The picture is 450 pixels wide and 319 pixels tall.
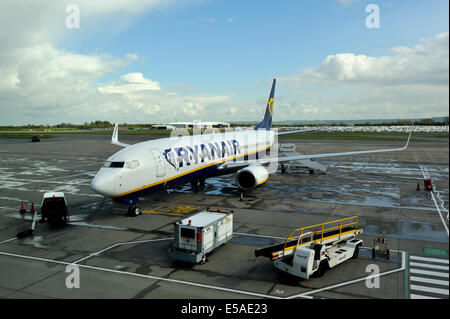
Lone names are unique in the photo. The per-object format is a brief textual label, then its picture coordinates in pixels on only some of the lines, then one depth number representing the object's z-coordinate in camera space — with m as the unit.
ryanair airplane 20.06
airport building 166.62
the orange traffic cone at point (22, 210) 22.97
